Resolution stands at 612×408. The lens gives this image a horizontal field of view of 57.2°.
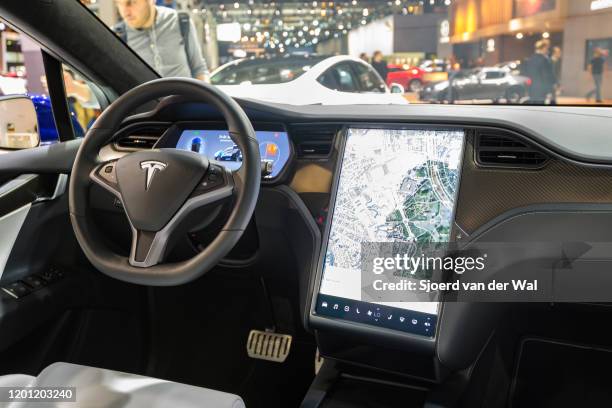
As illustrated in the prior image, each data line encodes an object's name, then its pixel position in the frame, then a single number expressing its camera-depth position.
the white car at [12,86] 2.12
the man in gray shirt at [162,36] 2.48
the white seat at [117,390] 1.11
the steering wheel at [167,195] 1.20
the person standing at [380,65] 6.33
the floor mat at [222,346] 2.16
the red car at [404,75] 5.59
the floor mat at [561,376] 1.87
